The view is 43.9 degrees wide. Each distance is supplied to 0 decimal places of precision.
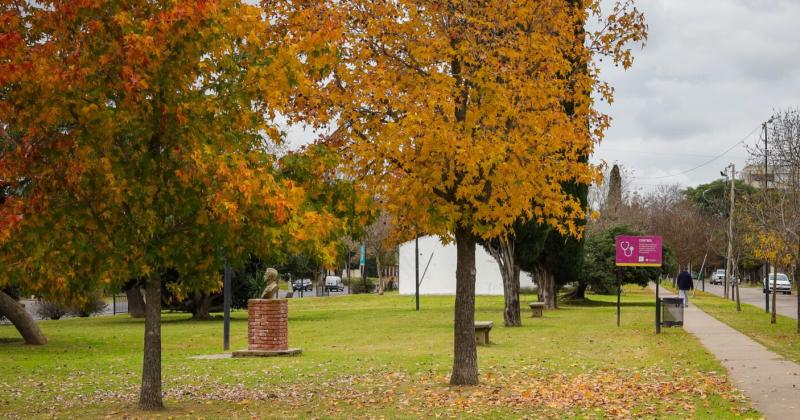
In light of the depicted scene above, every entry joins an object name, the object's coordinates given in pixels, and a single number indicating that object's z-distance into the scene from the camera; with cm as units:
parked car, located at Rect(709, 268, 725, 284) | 10230
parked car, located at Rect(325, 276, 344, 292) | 8644
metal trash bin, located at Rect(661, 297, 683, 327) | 2712
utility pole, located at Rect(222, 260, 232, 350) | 2327
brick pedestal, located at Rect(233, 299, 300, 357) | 2128
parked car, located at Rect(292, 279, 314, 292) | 8511
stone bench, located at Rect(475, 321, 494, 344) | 2289
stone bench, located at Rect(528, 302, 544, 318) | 3631
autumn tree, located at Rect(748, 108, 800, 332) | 2883
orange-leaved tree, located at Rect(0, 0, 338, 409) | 1077
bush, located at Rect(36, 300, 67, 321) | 4522
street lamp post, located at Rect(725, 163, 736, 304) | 5072
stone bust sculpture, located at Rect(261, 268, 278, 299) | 2178
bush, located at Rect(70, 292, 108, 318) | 4649
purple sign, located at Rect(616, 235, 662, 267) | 3112
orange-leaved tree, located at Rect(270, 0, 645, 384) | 1327
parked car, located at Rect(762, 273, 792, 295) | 7250
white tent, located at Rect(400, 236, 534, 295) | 6831
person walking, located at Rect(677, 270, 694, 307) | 4137
